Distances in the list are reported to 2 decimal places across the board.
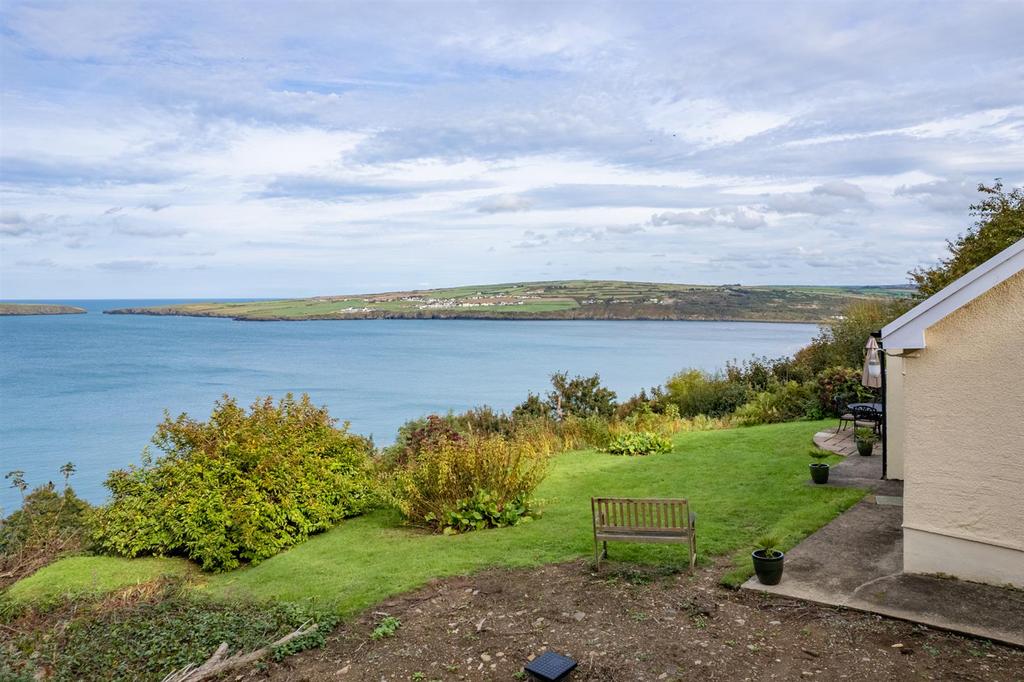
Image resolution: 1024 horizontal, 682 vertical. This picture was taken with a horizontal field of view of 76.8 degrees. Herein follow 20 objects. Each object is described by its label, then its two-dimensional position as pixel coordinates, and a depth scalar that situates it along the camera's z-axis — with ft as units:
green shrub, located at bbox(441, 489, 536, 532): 31.86
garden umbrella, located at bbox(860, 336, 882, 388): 33.14
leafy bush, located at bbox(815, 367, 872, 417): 55.88
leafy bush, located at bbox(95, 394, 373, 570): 29.63
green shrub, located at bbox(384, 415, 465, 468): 42.86
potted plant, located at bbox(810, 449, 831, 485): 34.89
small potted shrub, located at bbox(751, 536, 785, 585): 21.72
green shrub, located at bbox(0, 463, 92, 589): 30.55
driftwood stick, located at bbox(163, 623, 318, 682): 18.52
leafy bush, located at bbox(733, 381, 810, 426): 60.80
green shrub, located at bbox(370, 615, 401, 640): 20.71
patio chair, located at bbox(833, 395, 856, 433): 47.93
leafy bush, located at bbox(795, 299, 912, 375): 68.90
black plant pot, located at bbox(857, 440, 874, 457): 40.65
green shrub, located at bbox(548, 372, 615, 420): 69.51
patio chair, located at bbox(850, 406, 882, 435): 41.50
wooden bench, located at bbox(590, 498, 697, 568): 23.91
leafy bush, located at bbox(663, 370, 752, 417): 71.20
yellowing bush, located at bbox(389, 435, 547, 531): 32.19
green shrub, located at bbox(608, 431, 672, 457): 48.80
